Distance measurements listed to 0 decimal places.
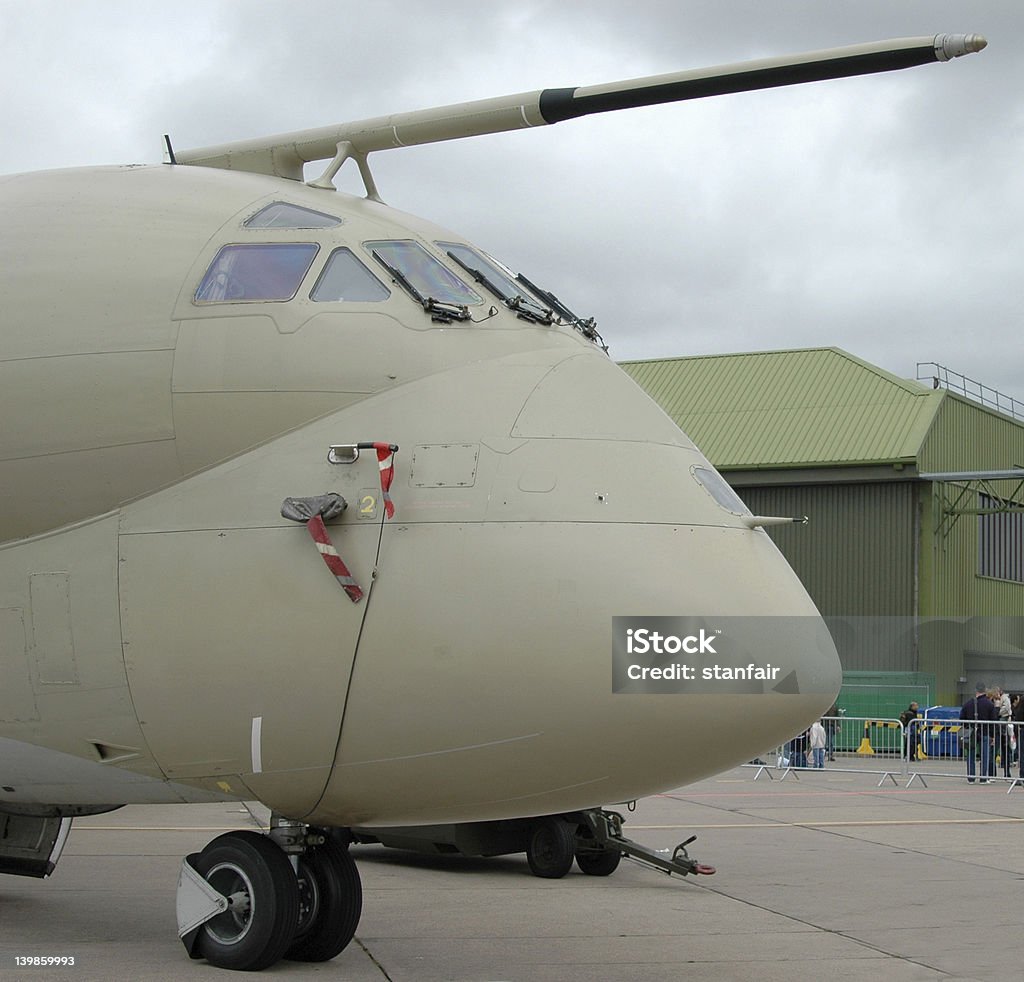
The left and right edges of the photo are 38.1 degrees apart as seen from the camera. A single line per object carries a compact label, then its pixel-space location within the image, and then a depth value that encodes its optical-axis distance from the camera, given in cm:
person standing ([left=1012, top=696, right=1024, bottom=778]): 2591
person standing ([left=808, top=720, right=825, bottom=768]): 2806
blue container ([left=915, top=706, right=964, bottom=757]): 3177
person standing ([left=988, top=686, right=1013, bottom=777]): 2681
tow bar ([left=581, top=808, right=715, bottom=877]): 1283
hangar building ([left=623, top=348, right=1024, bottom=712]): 4059
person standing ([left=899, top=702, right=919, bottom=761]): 2944
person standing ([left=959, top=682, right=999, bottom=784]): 2650
